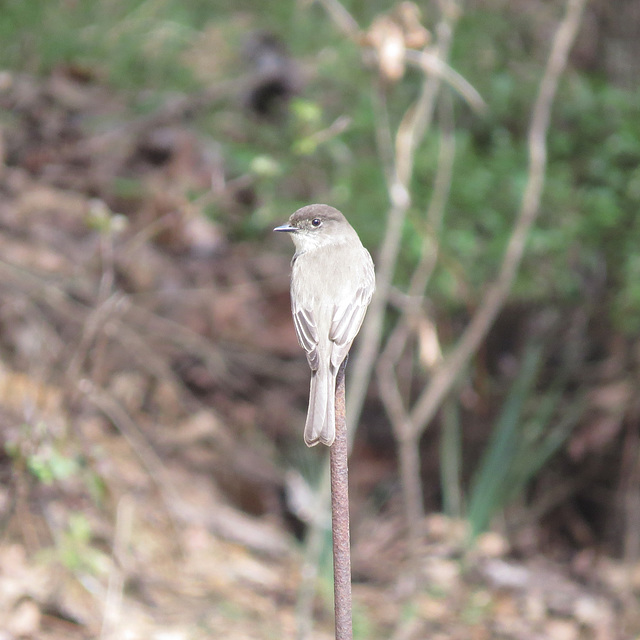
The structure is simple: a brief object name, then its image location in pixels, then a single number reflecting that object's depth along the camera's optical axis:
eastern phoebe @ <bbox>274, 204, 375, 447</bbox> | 6.69
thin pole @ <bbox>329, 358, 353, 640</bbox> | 6.55
